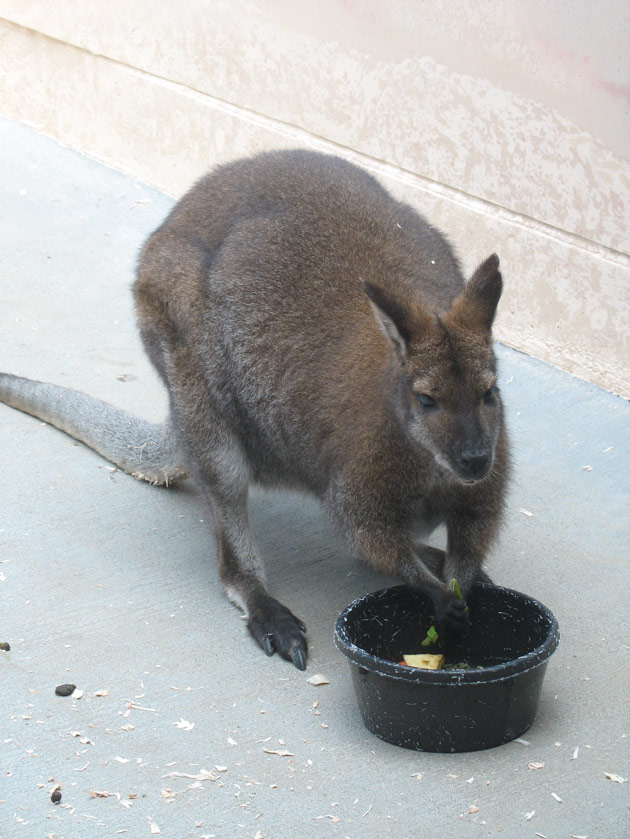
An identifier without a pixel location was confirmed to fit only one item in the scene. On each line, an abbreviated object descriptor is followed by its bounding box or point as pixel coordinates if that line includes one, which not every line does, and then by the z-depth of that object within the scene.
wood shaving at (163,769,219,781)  6.37
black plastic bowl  6.24
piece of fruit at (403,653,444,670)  6.74
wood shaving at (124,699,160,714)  6.96
